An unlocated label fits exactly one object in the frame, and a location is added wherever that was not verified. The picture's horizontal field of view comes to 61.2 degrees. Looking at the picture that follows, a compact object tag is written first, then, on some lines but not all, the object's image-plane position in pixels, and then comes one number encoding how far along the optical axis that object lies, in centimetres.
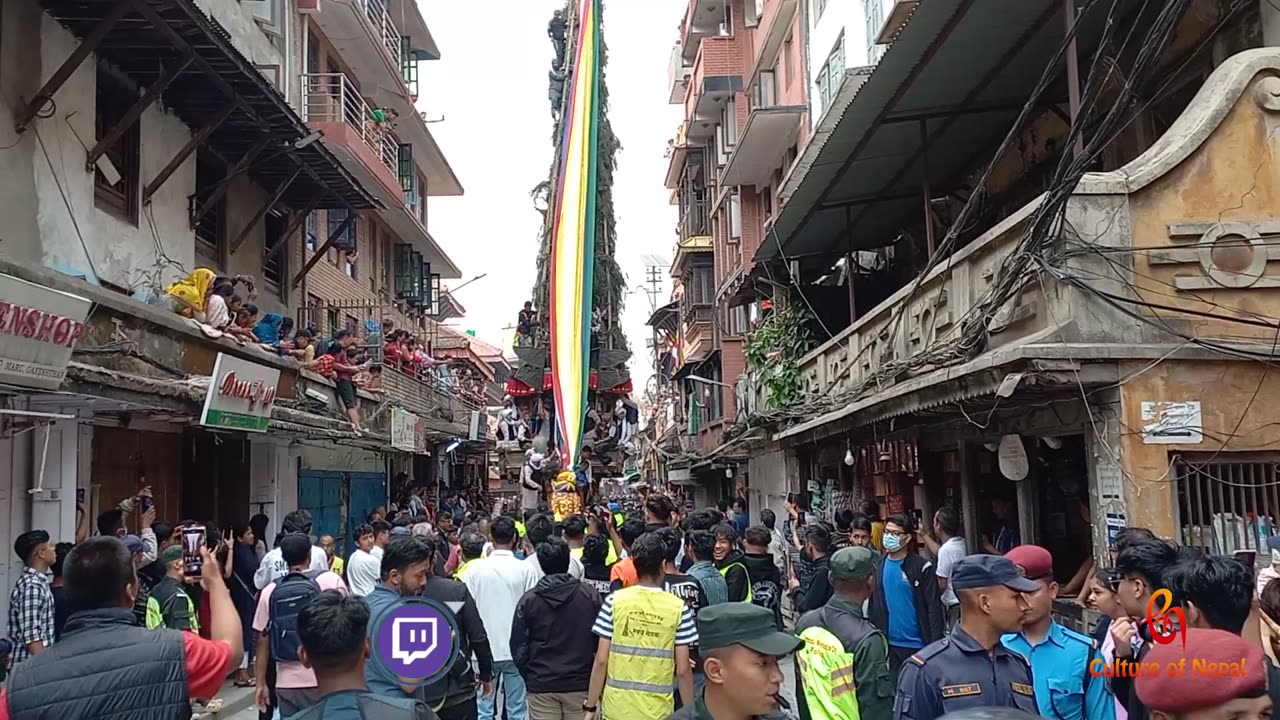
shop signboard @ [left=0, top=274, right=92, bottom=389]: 809
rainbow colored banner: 1338
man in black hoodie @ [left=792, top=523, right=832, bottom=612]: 781
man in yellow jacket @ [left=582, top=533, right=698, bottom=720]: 612
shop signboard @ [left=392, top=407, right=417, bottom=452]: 2111
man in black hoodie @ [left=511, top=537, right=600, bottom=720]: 683
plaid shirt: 765
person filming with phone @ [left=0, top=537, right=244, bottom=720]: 377
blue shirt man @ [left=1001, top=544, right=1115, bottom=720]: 438
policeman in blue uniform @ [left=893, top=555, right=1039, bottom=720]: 408
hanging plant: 1900
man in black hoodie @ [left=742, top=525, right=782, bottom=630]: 869
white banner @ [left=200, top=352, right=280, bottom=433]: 1173
